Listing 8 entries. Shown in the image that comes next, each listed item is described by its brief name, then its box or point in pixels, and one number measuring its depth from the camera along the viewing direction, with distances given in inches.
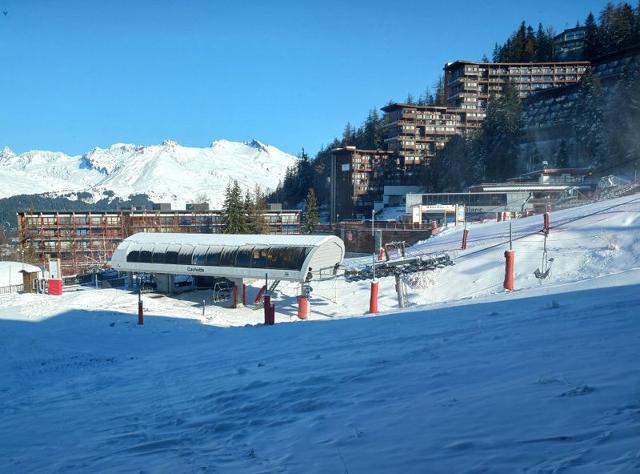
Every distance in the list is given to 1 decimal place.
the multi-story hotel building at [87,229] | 2696.9
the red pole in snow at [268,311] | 657.0
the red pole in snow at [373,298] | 767.1
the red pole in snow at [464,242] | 1066.6
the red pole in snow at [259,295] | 1081.0
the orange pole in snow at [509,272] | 706.8
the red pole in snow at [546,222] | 860.0
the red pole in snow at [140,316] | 731.1
